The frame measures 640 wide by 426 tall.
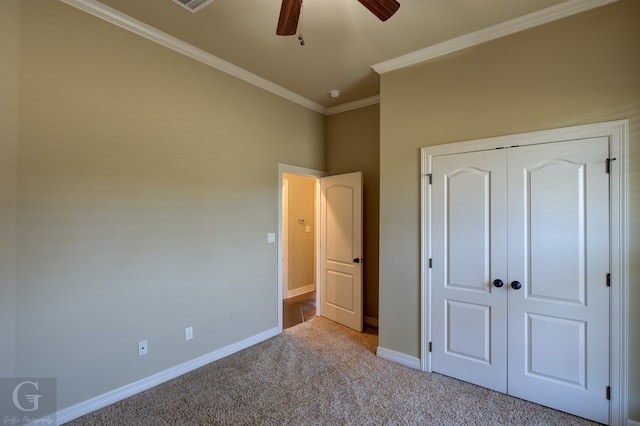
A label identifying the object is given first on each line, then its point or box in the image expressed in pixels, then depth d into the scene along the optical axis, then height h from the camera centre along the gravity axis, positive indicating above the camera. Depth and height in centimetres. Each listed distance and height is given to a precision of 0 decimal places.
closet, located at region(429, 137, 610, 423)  210 -46
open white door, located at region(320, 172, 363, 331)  378 -48
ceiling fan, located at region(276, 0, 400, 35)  165 +117
